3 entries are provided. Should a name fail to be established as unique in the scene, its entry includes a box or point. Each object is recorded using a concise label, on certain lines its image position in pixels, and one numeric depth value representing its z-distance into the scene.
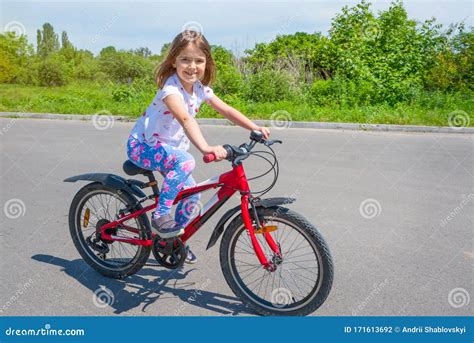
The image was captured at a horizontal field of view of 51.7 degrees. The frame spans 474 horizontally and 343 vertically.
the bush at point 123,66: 19.95
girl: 3.23
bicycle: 3.13
